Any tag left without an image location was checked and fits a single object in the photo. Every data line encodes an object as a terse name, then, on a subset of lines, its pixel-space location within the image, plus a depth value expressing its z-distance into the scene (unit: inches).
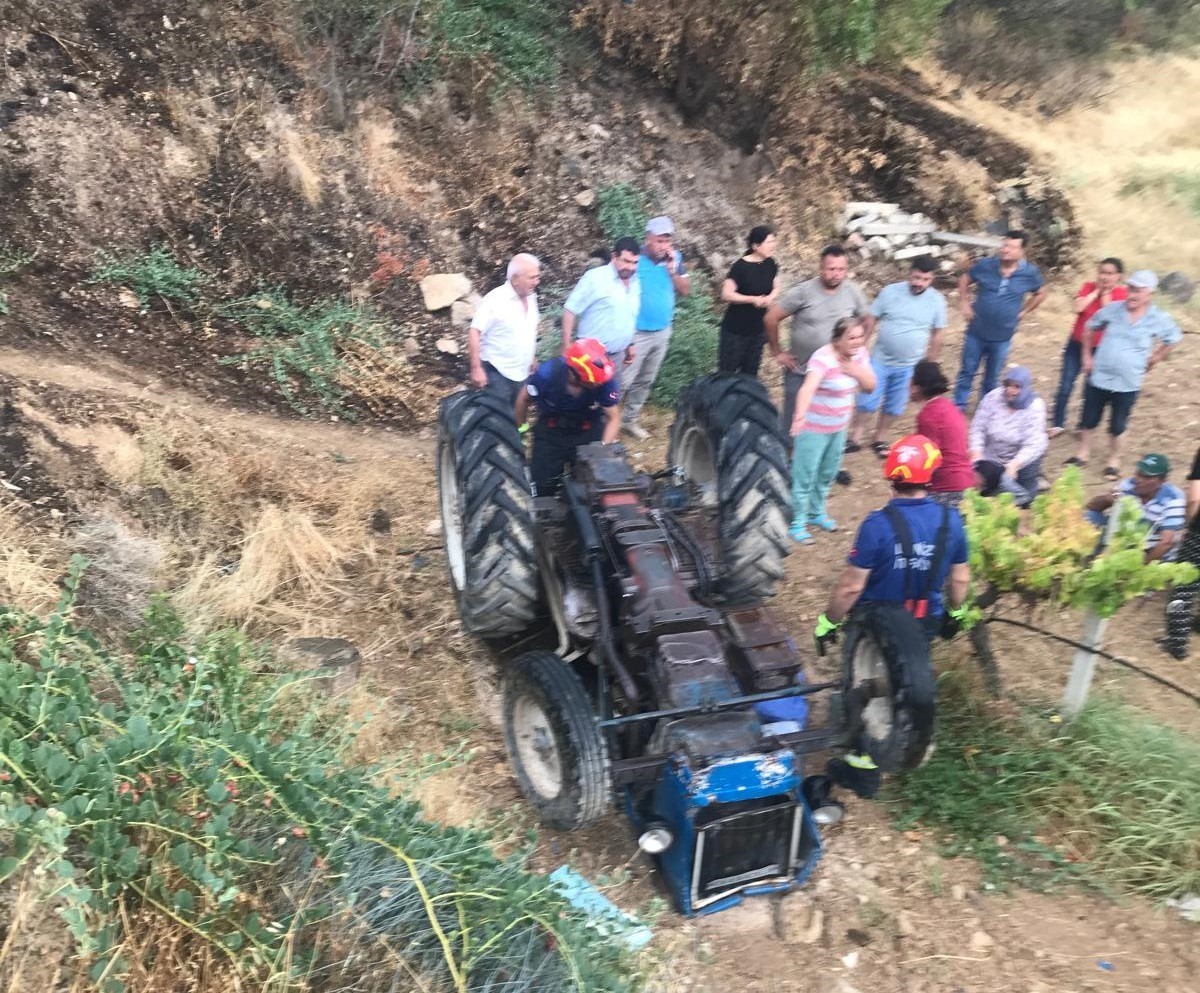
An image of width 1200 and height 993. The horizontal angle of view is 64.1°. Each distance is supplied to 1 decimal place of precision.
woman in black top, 266.8
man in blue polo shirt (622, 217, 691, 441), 271.7
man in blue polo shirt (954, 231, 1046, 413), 284.4
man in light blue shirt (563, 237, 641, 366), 249.1
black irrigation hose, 157.4
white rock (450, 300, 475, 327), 331.0
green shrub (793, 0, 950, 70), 348.5
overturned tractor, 136.9
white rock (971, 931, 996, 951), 140.6
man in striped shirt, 211.6
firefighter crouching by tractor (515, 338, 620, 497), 193.5
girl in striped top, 223.0
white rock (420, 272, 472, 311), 330.3
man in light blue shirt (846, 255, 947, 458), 266.8
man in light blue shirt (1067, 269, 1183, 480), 264.8
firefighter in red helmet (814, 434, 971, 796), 160.1
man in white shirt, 227.3
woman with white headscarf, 253.1
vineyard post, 171.0
